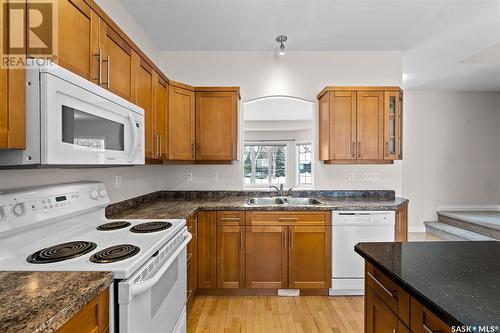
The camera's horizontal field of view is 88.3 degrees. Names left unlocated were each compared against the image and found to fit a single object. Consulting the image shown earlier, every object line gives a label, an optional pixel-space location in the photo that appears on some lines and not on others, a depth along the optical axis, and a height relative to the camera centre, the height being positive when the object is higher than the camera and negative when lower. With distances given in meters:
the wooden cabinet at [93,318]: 0.80 -0.52
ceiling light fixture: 2.89 +1.43
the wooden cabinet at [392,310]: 0.86 -0.57
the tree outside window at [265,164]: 7.80 +0.04
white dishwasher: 2.61 -0.73
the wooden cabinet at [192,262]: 2.27 -0.92
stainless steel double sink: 3.15 -0.44
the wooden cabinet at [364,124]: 2.90 +0.47
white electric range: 1.04 -0.41
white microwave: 0.99 +0.19
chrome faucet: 3.18 -0.32
